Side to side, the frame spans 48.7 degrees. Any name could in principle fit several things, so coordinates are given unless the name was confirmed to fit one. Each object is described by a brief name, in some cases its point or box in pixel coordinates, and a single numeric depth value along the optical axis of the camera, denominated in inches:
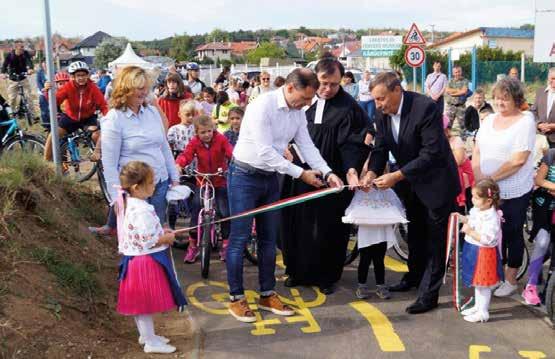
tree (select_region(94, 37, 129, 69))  3012.3
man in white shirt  195.3
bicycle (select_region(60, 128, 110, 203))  357.7
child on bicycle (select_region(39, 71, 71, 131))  432.8
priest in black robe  229.5
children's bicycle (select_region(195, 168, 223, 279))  262.7
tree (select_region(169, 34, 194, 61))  4047.0
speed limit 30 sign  668.7
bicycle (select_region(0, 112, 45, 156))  349.7
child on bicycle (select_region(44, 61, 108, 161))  333.4
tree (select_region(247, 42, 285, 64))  3602.4
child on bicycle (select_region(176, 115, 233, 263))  264.7
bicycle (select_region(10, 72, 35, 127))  583.9
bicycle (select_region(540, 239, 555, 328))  197.2
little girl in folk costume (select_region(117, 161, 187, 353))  173.6
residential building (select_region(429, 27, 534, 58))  2524.6
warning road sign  675.4
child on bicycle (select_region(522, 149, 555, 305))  216.5
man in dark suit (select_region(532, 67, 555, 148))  319.6
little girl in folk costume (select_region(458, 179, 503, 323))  203.9
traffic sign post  669.3
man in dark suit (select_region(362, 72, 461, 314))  202.1
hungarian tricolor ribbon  202.4
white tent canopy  1199.2
